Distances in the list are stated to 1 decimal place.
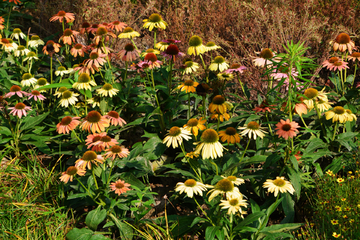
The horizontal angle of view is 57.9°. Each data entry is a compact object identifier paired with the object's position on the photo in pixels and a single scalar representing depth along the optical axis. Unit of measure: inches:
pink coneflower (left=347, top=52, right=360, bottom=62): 113.5
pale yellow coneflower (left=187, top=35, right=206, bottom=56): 111.9
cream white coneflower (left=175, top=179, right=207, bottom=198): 75.0
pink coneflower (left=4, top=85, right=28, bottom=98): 118.0
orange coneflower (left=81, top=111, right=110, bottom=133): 92.0
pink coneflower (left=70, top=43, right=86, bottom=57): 127.4
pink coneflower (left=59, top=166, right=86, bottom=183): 84.4
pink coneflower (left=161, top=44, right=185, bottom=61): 106.3
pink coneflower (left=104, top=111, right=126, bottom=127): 98.9
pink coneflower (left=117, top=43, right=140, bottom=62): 116.6
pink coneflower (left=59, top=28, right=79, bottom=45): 128.6
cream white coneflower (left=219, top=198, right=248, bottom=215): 68.7
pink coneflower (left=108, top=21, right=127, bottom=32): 126.6
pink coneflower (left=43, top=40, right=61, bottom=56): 134.4
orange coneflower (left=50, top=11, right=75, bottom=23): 134.7
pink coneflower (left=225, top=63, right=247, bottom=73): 113.3
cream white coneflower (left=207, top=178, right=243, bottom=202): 70.7
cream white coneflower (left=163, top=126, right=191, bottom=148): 85.9
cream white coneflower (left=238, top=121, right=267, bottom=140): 85.6
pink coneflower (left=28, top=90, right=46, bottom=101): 118.4
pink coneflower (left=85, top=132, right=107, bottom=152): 86.4
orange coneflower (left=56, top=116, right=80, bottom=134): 94.9
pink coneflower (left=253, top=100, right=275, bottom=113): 97.5
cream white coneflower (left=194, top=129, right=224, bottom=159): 79.5
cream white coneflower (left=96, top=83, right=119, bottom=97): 111.3
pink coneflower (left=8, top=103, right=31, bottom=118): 113.0
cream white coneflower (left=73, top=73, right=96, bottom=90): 112.7
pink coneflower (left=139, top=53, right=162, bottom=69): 108.4
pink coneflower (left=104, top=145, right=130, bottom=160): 85.7
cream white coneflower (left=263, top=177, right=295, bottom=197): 72.8
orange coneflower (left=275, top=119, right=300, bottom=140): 83.0
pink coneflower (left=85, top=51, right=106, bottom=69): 113.7
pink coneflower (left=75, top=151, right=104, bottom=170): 81.5
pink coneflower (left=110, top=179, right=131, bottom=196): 88.7
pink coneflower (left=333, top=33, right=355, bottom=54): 110.0
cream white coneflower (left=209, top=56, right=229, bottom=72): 113.9
